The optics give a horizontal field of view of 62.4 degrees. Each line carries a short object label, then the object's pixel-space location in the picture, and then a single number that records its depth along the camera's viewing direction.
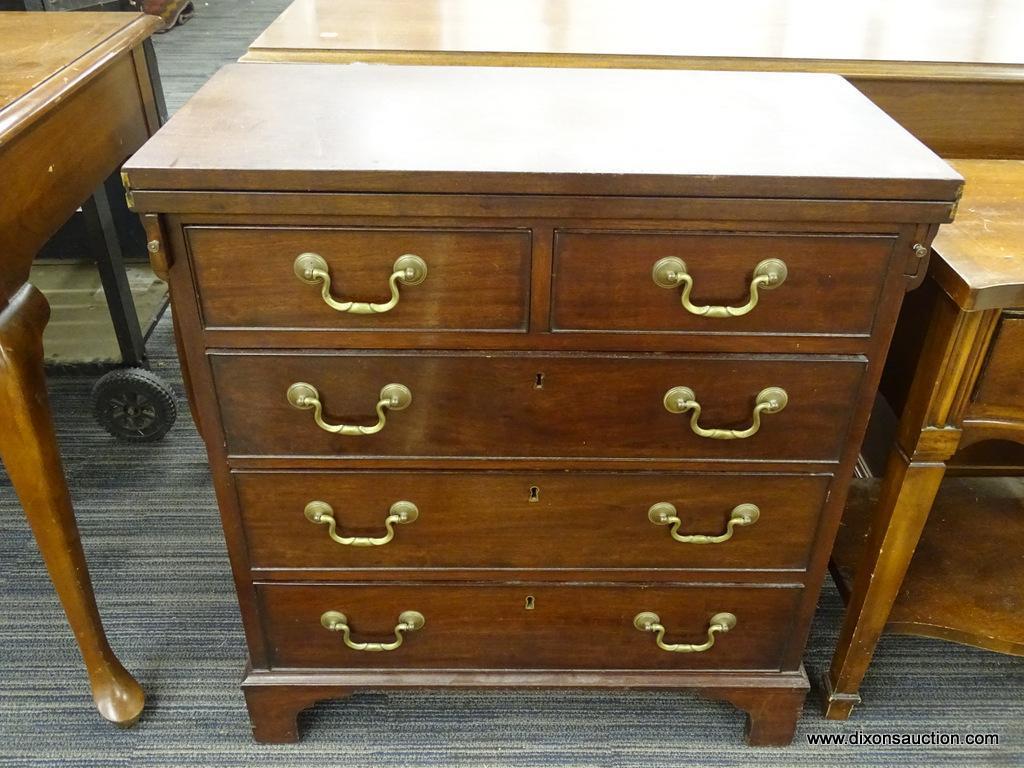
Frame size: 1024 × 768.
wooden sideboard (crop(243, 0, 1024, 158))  1.16
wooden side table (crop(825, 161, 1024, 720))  0.89
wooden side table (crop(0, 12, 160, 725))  0.94
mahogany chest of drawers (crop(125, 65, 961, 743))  0.78
